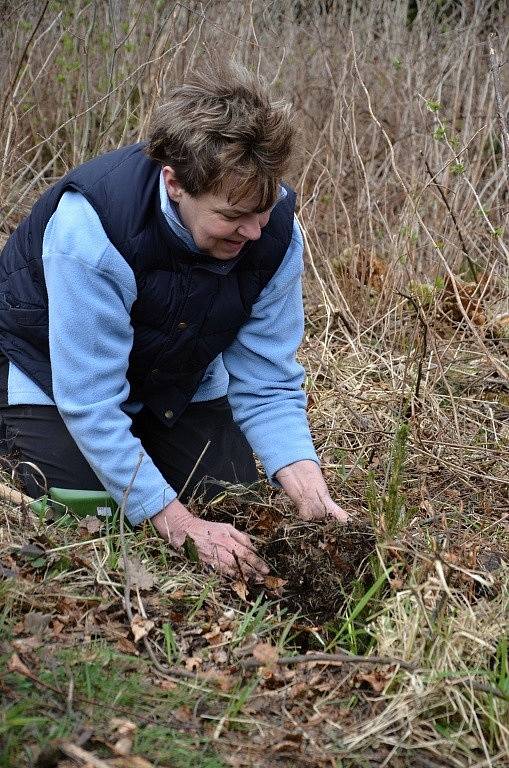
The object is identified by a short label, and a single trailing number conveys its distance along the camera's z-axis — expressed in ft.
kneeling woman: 7.78
